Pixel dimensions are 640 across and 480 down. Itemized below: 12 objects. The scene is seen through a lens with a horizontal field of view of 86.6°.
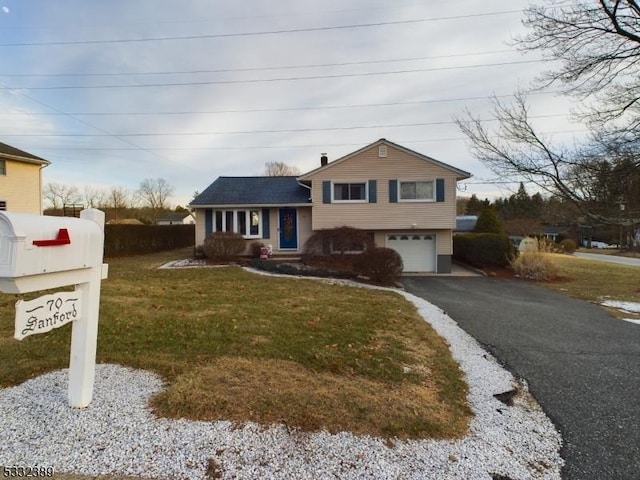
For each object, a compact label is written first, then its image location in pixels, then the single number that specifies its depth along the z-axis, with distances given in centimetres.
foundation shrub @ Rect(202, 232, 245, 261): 1541
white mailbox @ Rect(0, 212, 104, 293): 195
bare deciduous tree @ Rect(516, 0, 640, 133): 925
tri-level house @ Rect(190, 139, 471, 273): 1552
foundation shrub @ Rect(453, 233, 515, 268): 1556
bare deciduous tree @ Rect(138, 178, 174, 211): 5375
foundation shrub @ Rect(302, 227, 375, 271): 1362
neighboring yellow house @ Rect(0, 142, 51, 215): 1958
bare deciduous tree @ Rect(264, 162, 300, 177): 4978
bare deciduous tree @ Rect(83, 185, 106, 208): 4447
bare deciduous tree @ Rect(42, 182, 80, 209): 4375
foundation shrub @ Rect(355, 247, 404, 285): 1164
